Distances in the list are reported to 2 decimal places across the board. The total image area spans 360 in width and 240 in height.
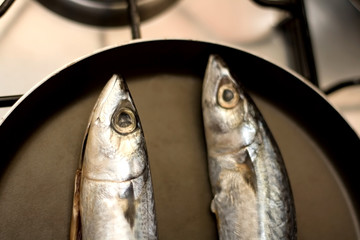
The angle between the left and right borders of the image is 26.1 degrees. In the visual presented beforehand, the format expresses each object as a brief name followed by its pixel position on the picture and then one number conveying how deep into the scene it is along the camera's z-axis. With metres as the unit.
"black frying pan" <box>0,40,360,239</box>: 0.44
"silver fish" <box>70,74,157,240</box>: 0.42
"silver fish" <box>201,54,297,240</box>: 0.44
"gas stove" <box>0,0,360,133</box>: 0.48
